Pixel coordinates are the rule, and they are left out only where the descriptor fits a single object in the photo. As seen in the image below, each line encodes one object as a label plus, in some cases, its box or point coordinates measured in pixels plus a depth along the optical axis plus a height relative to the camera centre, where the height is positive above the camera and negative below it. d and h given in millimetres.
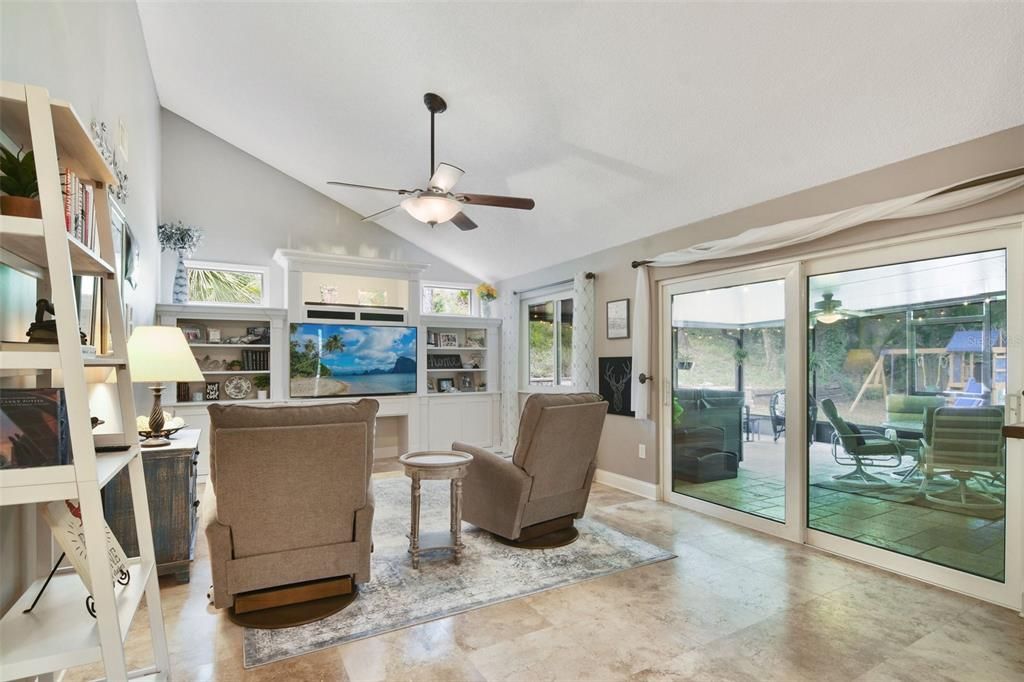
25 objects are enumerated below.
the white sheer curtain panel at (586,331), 5383 +160
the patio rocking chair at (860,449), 3221 -642
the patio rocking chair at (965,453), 2793 -585
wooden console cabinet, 2740 -860
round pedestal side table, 3039 -770
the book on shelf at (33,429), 1211 -197
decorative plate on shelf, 5730 -459
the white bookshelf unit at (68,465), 1231 -308
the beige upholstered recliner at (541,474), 3258 -834
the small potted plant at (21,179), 1346 +447
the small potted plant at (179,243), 5398 +1067
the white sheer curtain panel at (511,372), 6742 -329
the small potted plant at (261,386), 5875 -447
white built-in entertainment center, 5676 -9
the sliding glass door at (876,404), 2775 -365
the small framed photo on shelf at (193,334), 5566 +127
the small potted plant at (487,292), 6988 +724
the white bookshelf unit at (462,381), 6695 -478
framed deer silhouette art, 5004 -347
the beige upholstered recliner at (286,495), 2295 -687
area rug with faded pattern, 2348 -1306
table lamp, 2822 -64
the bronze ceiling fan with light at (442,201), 3305 +958
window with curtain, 6289 +80
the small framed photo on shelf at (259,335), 5848 +123
